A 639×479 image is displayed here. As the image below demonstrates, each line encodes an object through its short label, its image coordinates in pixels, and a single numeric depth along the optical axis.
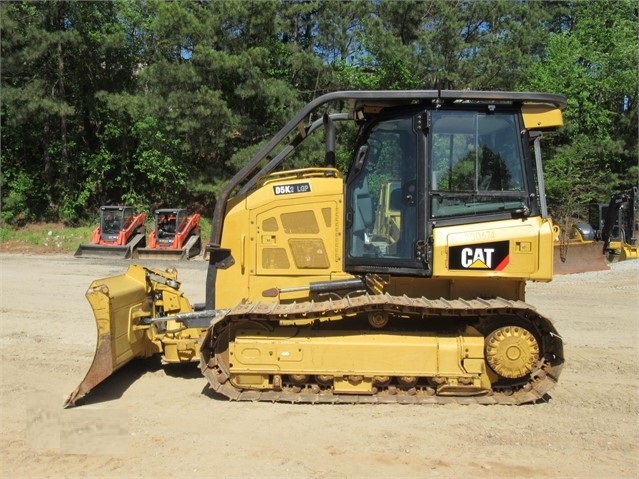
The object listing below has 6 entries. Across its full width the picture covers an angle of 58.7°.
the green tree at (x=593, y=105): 21.42
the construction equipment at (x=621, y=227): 16.56
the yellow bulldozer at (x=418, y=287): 4.85
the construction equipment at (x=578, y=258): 13.80
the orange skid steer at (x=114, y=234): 17.61
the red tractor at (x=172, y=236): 17.42
